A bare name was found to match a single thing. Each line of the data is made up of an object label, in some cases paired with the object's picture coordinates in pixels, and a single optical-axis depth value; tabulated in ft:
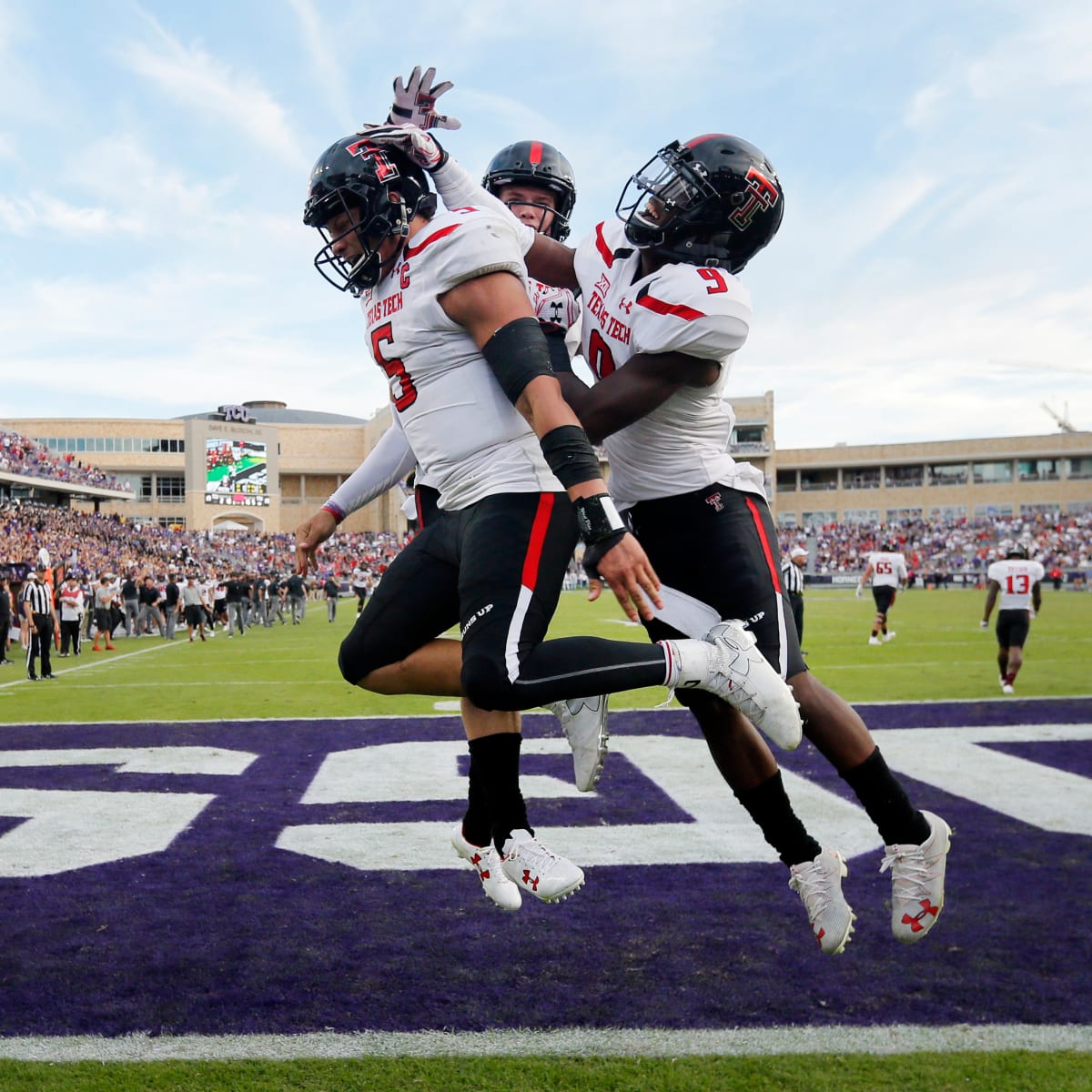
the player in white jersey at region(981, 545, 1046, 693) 38.96
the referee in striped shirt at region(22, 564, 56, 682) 50.06
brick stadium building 230.68
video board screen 228.43
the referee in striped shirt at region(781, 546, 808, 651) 44.35
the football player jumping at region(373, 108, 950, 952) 10.19
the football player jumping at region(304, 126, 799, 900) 9.48
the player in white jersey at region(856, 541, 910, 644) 58.75
